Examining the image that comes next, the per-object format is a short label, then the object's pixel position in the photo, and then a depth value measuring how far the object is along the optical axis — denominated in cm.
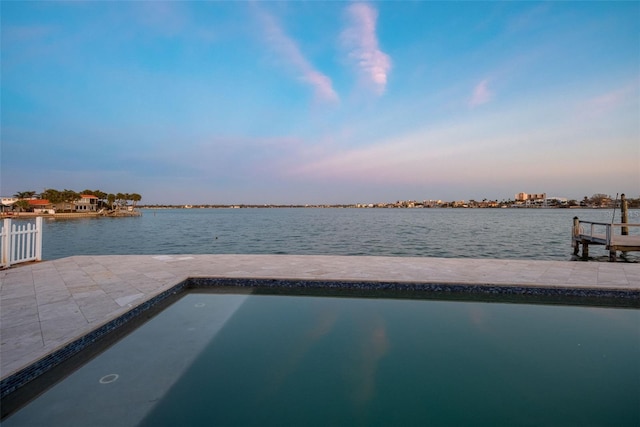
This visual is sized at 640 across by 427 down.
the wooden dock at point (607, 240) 1145
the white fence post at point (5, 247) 667
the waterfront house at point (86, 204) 8700
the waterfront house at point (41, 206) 8246
